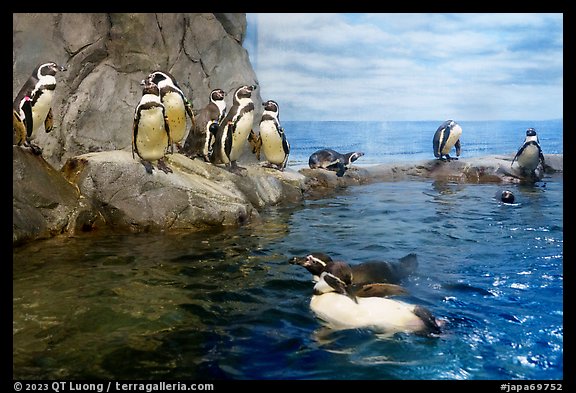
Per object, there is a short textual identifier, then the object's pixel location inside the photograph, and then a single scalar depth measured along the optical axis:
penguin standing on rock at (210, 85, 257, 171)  7.53
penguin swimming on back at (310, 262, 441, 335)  3.08
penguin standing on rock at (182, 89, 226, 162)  7.54
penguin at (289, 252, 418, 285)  3.66
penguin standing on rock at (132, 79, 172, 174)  6.18
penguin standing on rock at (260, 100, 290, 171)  8.49
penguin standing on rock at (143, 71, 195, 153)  6.89
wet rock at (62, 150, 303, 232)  6.05
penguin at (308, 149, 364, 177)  10.47
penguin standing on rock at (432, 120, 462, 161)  11.00
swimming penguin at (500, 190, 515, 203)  7.95
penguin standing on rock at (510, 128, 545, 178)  10.22
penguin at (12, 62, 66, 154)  6.11
